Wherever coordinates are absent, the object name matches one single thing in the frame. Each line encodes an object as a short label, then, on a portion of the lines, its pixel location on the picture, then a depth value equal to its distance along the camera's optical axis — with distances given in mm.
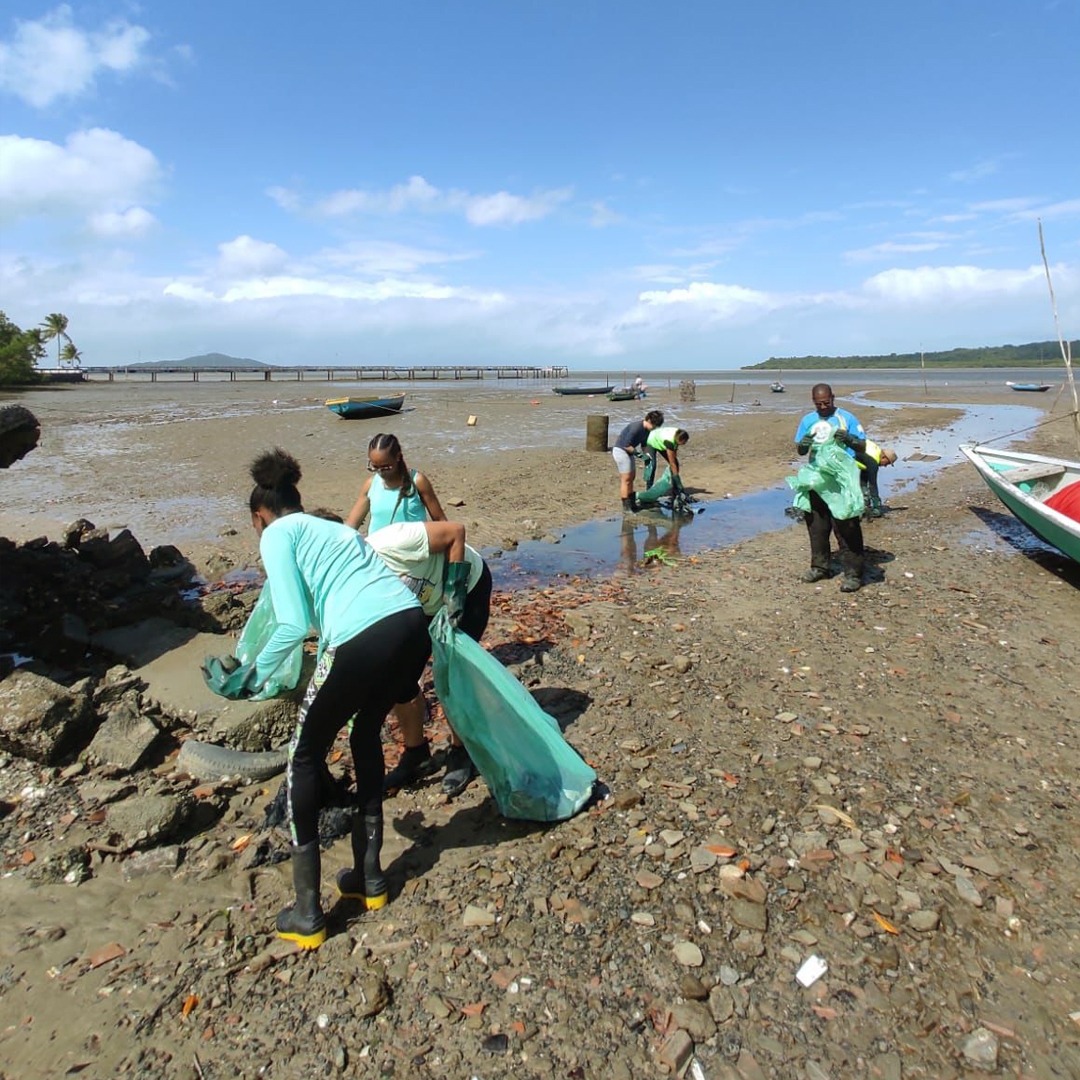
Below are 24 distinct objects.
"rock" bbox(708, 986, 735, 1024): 2582
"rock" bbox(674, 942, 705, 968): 2807
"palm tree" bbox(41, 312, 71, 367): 100000
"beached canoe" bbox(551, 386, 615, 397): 48062
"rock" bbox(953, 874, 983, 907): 3090
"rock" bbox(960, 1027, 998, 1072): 2385
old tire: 4273
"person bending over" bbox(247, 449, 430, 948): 2854
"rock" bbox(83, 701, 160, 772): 4383
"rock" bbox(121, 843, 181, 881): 3463
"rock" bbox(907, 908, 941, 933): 2945
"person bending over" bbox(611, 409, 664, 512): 11555
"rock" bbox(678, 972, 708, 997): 2654
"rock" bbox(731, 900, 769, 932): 2984
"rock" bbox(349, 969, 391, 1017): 2635
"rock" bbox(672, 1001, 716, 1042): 2514
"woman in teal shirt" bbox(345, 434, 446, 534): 4531
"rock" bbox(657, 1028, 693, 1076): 2398
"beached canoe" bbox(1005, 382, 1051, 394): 46531
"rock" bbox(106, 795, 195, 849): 3635
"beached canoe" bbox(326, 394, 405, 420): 28750
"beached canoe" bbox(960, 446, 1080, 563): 7422
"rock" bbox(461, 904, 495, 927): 3041
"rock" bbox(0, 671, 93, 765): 4344
